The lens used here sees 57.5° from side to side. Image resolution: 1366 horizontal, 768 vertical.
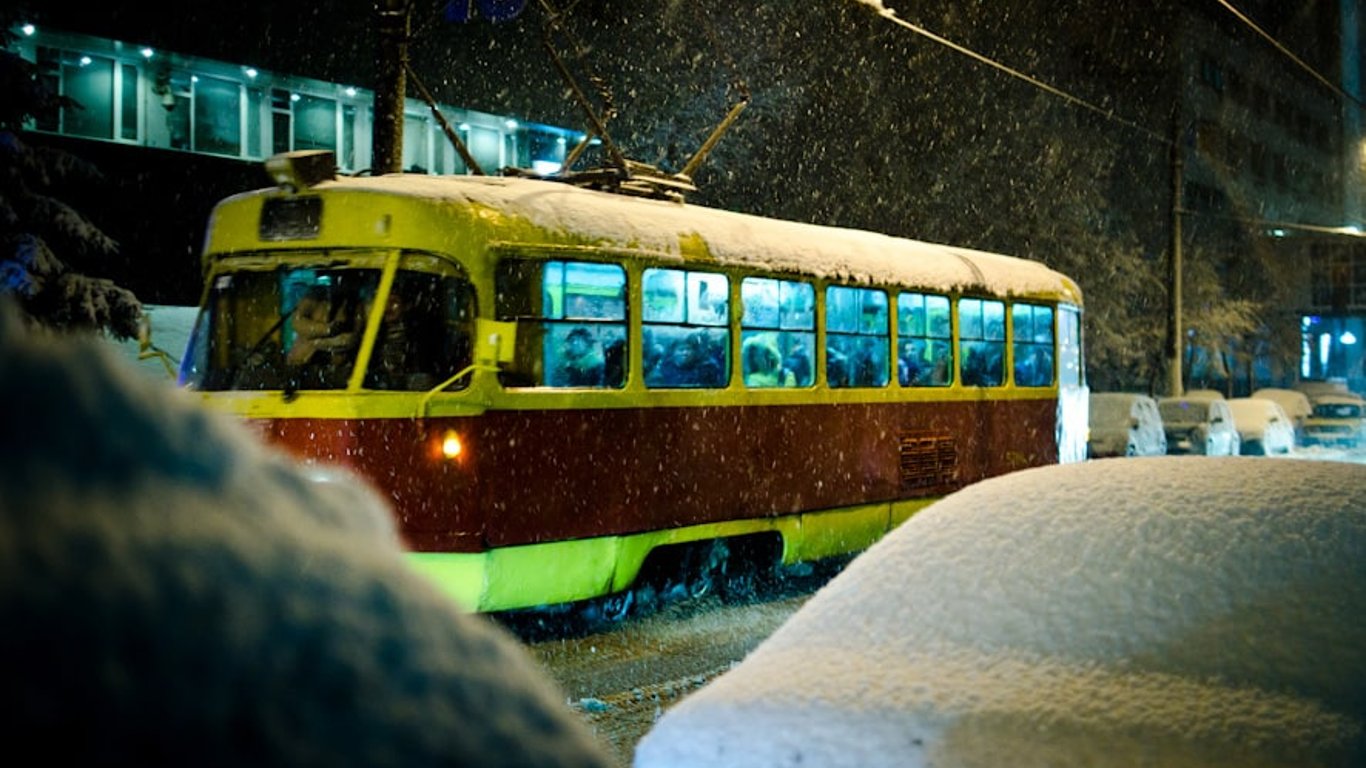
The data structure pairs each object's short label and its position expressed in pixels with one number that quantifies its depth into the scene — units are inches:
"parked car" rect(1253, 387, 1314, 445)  1338.6
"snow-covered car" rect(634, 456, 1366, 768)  127.1
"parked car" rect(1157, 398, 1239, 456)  984.9
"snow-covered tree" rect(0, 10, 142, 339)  580.7
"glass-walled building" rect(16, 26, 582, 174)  767.7
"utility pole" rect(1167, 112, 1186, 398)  1082.7
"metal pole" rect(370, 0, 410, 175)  453.1
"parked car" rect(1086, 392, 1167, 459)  874.1
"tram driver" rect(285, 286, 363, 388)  316.2
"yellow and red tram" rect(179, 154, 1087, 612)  313.7
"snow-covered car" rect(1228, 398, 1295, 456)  1080.2
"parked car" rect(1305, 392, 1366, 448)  1288.1
